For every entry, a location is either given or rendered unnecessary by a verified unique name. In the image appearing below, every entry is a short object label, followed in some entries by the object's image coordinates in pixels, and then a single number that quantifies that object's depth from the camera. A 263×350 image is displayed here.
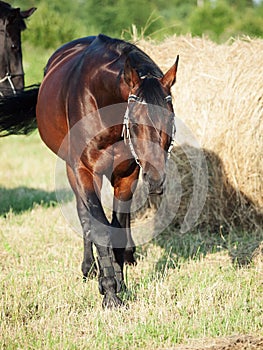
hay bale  11.61
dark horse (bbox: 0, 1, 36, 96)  13.74
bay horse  7.07
